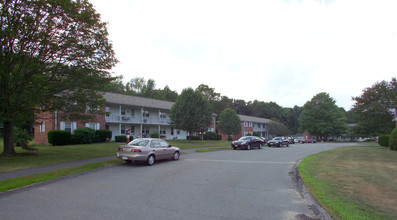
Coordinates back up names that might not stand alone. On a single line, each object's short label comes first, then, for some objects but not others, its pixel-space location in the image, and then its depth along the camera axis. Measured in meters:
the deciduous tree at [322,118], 66.06
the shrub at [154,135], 34.09
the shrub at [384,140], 29.36
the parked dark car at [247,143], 25.19
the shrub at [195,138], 44.46
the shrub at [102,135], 28.90
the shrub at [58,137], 24.86
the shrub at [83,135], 26.11
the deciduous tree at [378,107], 30.22
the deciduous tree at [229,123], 49.56
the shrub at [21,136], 23.61
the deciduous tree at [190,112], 33.09
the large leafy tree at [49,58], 12.58
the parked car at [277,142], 32.81
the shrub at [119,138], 32.12
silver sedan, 12.35
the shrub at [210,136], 49.38
